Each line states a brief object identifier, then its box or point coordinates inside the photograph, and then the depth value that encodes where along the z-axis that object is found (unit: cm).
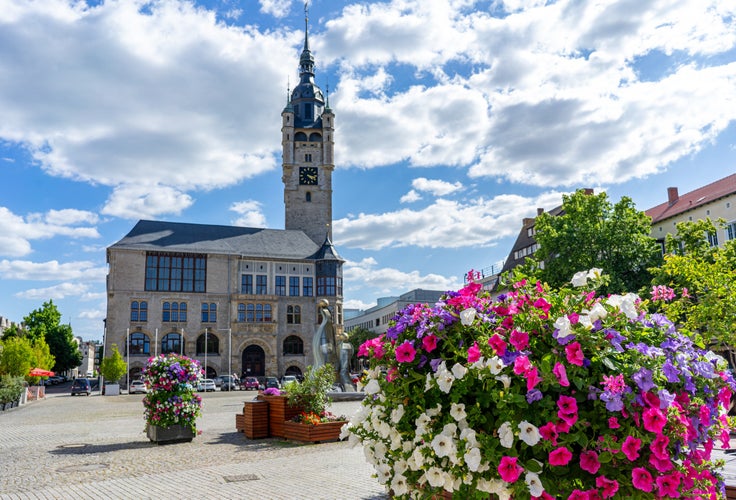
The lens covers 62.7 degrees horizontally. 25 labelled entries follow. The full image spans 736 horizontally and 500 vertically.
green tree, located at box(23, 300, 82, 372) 8062
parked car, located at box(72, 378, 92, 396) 5403
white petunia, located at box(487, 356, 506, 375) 358
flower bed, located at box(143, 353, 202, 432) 1451
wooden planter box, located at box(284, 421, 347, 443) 1427
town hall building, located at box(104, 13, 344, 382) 6594
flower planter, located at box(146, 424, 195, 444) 1466
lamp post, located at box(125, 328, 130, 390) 6178
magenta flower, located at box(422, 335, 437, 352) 407
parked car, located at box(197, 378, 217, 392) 5547
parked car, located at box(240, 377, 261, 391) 5928
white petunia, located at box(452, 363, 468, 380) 379
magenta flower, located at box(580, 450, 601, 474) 335
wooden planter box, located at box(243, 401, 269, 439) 1560
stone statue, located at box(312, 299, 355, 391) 2813
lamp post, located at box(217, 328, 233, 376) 6834
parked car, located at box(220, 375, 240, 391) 5850
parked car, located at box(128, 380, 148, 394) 5494
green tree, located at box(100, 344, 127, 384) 5509
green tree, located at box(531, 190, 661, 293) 3666
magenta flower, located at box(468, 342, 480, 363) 372
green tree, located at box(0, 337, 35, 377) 4150
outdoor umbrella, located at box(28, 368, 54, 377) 4534
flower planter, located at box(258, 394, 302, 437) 1552
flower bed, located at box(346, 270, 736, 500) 339
